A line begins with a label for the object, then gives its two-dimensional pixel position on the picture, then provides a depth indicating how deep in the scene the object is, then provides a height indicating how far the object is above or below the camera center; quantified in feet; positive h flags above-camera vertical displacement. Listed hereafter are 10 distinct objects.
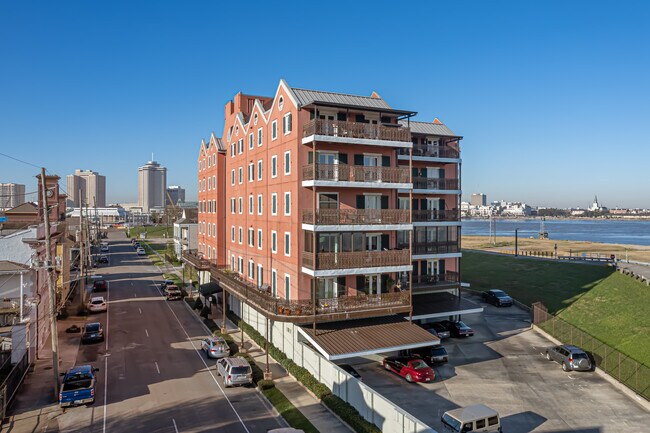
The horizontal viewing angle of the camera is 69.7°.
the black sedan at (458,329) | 122.93 -31.71
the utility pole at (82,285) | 161.54 -26.38
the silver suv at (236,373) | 88.79 -31.34
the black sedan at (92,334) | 120.78 -32.20
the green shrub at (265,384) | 87.58 -32.97
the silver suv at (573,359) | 98.91 -32.17
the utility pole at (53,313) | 84.33 -18.47
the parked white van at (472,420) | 65.00 -29.86
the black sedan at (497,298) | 163.50 -31.75
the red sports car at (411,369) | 90.22 -31.51
